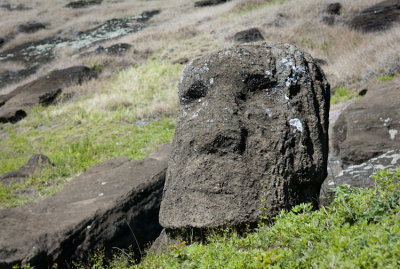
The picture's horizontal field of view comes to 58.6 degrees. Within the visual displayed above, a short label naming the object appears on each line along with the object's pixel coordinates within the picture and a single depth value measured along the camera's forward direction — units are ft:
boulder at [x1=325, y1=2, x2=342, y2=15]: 66.03
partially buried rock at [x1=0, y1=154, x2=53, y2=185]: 26.16
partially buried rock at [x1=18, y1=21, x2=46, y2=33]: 120.78
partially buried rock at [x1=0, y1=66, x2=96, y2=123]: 47.60
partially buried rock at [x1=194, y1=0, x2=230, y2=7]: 117.91
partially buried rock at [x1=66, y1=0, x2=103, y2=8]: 155.63
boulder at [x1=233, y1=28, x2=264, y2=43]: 58.75
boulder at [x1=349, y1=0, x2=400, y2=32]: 50.66
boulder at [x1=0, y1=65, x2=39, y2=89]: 77.33
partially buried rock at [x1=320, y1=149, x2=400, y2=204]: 14.06
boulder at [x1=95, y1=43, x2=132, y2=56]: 69.74
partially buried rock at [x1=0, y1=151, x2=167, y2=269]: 14.17
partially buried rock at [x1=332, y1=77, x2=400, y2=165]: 17.35
